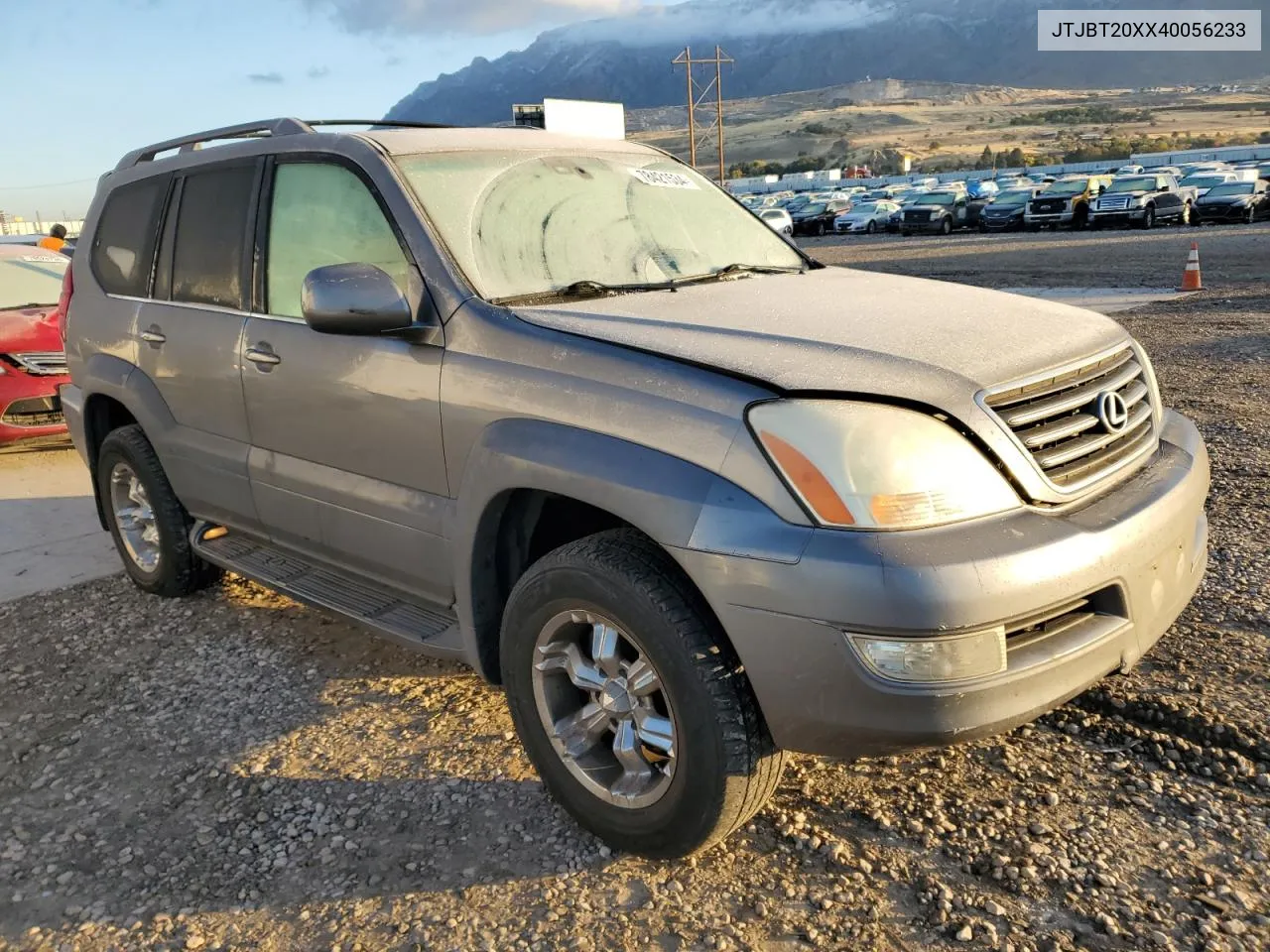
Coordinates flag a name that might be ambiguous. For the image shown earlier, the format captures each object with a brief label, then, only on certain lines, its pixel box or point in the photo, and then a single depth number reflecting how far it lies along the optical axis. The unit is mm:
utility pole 56062
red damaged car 7320
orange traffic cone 14727
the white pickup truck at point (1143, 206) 29297
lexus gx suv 2211
